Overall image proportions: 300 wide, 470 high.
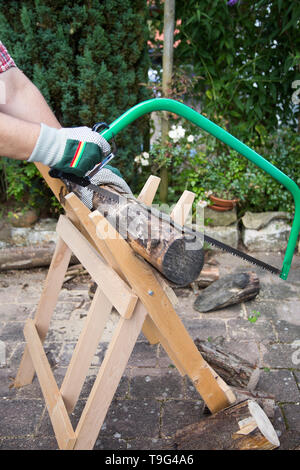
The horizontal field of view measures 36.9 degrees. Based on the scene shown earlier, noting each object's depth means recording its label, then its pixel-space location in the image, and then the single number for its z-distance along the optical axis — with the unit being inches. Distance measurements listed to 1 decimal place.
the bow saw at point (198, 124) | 76.7
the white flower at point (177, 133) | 187.8
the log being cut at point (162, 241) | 64.8
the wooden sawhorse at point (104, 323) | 72.4
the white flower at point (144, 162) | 189.3
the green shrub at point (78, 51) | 161.6
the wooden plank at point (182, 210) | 77.4
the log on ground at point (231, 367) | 104.3
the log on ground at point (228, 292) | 144.6
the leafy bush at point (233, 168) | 187.9
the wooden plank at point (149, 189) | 86.8
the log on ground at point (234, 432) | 80.8
